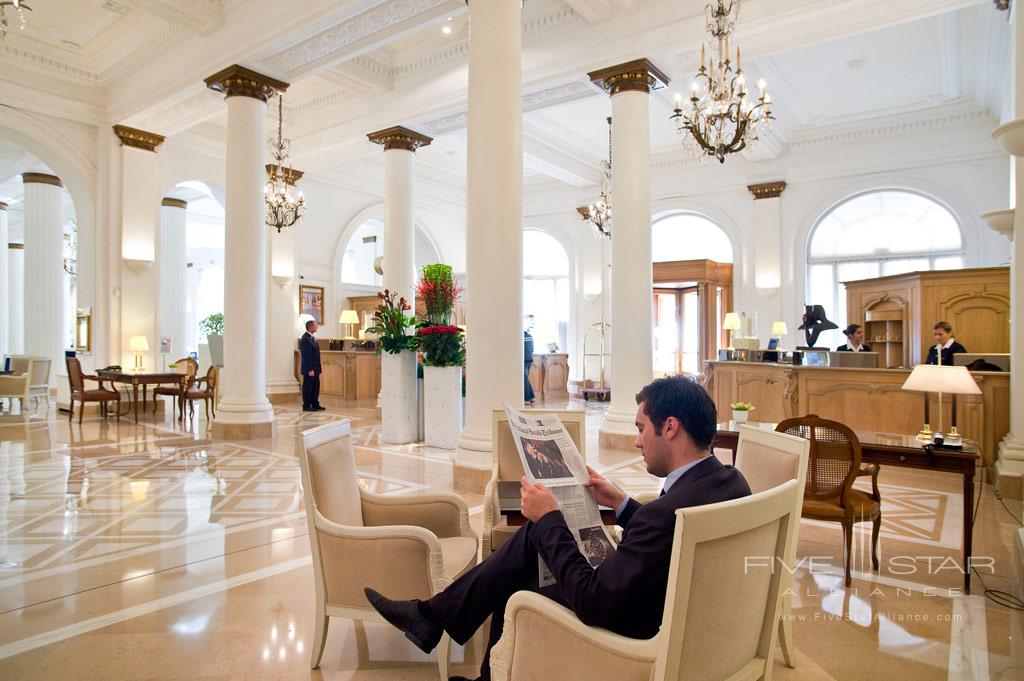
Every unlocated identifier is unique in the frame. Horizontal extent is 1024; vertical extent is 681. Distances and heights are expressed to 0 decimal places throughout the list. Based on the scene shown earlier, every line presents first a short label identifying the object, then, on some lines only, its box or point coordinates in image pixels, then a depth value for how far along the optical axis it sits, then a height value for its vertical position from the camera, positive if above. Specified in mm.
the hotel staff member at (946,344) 6637 -40
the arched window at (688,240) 14766 +2500
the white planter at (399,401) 7895 -790
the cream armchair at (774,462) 2348 -501
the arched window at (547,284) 16891 +1608
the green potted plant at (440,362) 7469 -262
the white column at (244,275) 7988 +871
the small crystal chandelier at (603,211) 11623 +2540
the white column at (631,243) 7383 +1198
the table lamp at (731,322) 12447 +390
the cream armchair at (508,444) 3508 -609
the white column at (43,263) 12516 +1628
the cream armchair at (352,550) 2381 -853
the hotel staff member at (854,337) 8688 +52
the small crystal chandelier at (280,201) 10469 +2468
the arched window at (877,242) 11609 +1968
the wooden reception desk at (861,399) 6070 -675
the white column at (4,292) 15836 +1334
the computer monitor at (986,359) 6621 -204
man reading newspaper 1532 -585
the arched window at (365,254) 18141 +2628
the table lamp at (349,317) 14000 +551
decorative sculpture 8859 +260
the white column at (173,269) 13609 +1641
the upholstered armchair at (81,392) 9336 -789
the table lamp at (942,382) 3745 -258
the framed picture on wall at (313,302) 13820 +909
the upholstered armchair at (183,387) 9820 -751
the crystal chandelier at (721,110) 5371 +2140
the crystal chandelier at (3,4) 4351 +2480
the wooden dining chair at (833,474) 3395 -769
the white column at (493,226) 5316 +1013
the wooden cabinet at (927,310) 9180 +496
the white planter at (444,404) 7480 -789
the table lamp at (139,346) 10094 -94
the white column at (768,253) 12805 +1858
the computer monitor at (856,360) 7117 -233
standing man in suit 10695 -506
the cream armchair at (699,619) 1367 -712
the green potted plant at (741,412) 4613 -548
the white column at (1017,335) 5273 +49
